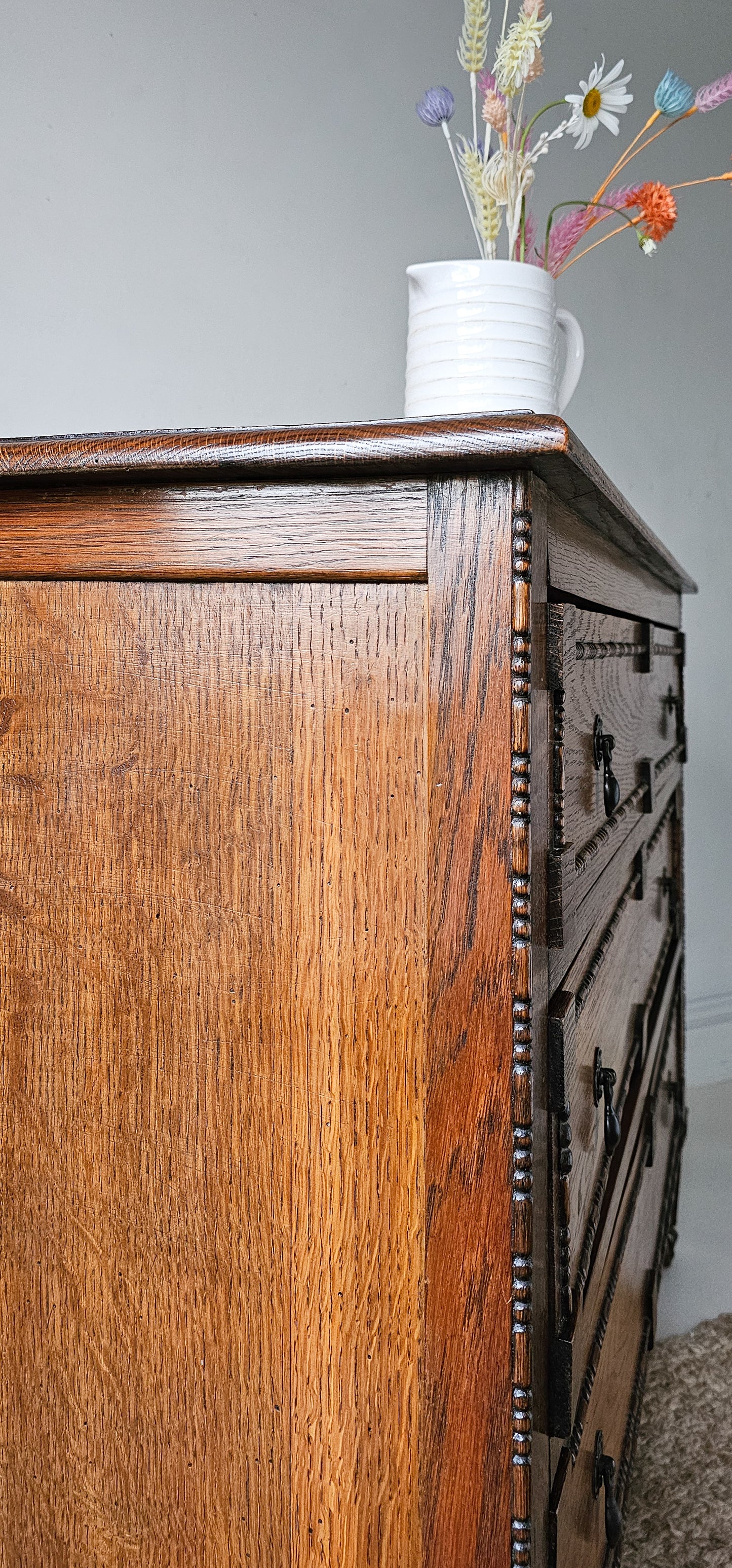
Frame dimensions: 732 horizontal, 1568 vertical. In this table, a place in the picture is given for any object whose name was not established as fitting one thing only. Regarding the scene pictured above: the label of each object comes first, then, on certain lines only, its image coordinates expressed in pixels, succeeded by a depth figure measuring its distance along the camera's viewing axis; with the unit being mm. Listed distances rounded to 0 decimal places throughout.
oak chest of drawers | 606
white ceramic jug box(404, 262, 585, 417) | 848
